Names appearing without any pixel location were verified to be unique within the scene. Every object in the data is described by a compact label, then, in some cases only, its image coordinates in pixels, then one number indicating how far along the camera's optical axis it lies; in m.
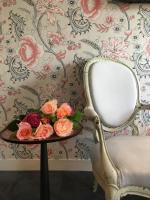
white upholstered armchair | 1.53
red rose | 1.61
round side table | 1.64
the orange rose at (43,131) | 1.57
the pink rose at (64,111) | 1.67
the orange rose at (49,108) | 1.68
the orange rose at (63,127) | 1.61
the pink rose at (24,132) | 1.57
